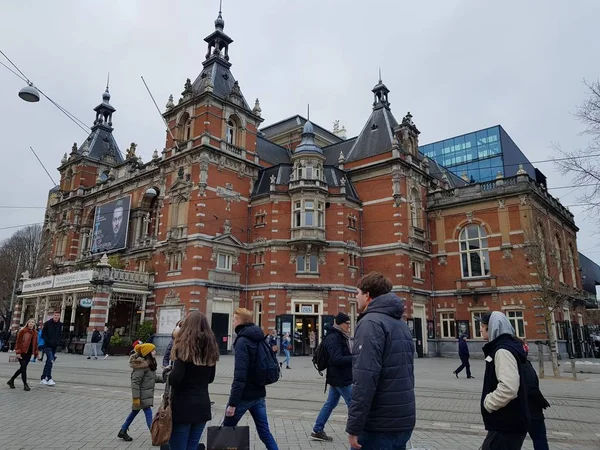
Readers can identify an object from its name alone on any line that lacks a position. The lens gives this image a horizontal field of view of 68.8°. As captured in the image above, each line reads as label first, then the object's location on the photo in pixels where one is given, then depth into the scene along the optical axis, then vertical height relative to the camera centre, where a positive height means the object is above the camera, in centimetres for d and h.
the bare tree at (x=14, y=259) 5207 +808
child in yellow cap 680 -77
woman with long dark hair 438 -51
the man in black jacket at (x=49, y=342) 1251 -41
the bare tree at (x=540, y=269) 1920 +398
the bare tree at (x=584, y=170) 1370 +520
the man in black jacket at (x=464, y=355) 1705 -84
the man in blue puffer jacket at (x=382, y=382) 346 -40
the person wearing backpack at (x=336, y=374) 694 -67
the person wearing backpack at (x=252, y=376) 529 -55
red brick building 3008 +690
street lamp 1262 +659
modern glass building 5794 +2447
